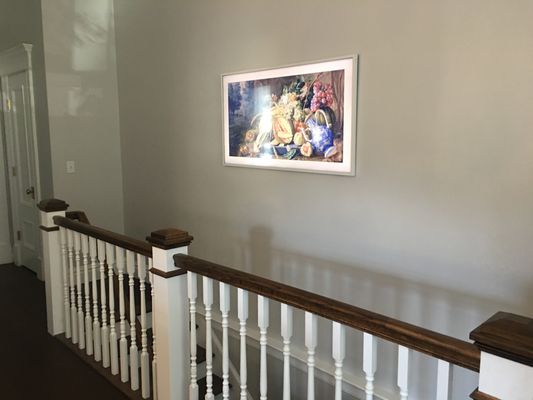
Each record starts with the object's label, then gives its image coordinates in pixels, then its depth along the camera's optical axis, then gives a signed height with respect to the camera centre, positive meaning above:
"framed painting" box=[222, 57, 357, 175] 2.74 +0.17
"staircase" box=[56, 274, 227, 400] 2.59 -1.34
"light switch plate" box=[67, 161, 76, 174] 4.33 -0.21
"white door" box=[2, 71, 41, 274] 4.55 -0.23
